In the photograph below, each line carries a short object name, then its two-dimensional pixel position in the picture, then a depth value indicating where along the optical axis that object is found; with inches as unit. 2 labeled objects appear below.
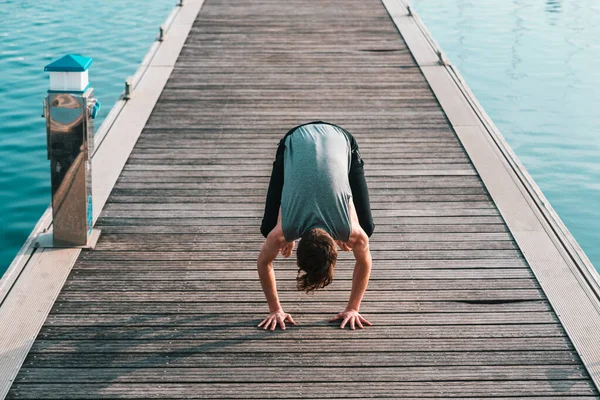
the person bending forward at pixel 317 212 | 137.3
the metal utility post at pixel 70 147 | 178.1
